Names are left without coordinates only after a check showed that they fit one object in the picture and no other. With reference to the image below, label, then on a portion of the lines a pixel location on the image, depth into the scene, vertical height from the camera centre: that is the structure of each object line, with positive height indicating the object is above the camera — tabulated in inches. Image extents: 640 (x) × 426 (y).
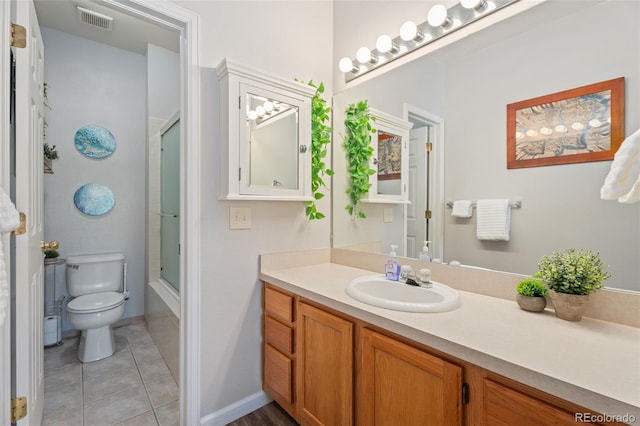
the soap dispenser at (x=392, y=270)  58.0 -11.7
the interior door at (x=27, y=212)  47.4 -0.7
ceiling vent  94.0 +61.4
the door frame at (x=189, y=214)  58.9 -1.0
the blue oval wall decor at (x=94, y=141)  109.2 +24.9
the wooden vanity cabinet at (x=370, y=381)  30.6 -22.5
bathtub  77.8 -32.9
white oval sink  42.5 -13.8
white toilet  88.7 -28.7
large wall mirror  39.8 +13.9
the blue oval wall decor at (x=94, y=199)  109.0 +3.6
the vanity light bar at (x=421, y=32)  52.7 +35.3
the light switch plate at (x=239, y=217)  64.1 -1.8
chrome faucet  52.8 -12.2
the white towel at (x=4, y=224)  31.6 -1.9
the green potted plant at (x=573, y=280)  38.1 -8.9
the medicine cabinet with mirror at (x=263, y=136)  58.2 +15.5
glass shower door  97.0 +1.1
